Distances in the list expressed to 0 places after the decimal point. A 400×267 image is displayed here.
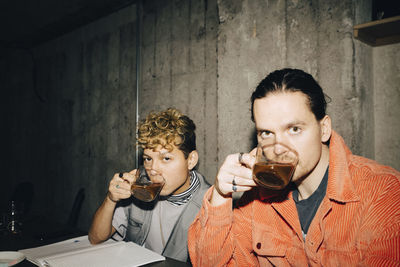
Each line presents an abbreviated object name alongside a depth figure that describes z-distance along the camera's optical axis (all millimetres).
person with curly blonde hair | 2033
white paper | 1438
